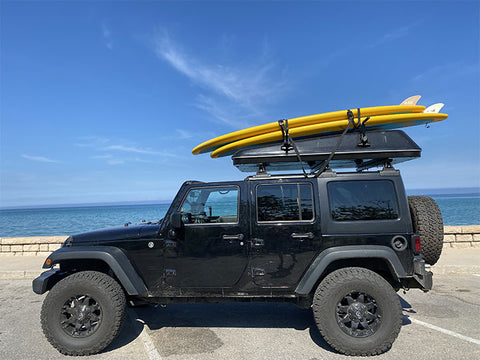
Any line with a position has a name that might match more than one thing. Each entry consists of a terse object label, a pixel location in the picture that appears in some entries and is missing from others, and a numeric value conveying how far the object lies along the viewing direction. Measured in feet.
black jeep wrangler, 10.24
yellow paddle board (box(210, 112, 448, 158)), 11.09
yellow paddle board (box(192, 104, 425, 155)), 11.31
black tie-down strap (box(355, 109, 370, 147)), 10.83
